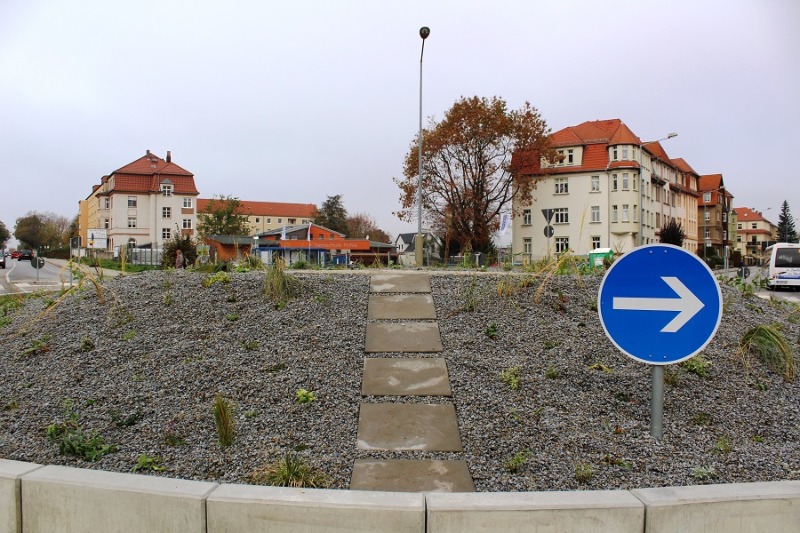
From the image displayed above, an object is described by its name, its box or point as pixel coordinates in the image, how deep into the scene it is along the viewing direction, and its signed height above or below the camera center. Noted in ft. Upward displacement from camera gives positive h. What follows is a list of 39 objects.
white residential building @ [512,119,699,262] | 175.52 +22.48
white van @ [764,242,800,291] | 97.76 -0.45
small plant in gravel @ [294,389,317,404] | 14.51 -3.61
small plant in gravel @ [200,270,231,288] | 22.53 -0.84
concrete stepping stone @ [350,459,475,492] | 11.28 -4.55
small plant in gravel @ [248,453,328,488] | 10.92 -4.33
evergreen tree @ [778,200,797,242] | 383.24 +27.36
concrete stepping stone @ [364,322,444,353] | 17.94 -2.59
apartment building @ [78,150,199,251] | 248.73 +25.24
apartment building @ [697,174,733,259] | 295.34 +27.53
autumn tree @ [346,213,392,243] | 308.60 +17.78
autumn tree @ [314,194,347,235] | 313.53 +25.33
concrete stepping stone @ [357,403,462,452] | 12.97 -4.12
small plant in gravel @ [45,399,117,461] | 12.31 -4.16
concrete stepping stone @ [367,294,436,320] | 20.45 -1.79
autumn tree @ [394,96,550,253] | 145.89 +26.30
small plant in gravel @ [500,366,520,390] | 15.32 -3.28
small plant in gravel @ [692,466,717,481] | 11.17 -4.28
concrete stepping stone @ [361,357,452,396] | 15.39 -3.40
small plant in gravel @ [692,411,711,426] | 13.53 -3.87
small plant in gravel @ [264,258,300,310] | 21.06 -1.04
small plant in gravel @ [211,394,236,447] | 12.48 -3.71
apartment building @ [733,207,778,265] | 458.50 +28.40
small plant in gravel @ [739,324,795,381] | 16.72 -2.67
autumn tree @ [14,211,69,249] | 374.02 +17.49
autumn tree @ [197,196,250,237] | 239.09 +17.96
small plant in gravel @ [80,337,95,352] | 17.74 -2.79
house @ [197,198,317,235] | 472.03 +37.90
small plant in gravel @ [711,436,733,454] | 12.22 -4.09
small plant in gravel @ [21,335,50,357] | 17.98 -2.94
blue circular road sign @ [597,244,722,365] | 11.54 -0.90
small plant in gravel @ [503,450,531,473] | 11.76 -4.32
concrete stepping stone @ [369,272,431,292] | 22.94 -0.95
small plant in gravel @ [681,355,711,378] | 16.14 -3.06
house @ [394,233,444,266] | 125.72 +6.98
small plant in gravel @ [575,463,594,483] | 11.26 -4.33
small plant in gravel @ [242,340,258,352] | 17.43 -2.75
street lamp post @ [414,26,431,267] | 55.66 +1.84
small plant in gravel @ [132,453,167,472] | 11.69 -4.38
